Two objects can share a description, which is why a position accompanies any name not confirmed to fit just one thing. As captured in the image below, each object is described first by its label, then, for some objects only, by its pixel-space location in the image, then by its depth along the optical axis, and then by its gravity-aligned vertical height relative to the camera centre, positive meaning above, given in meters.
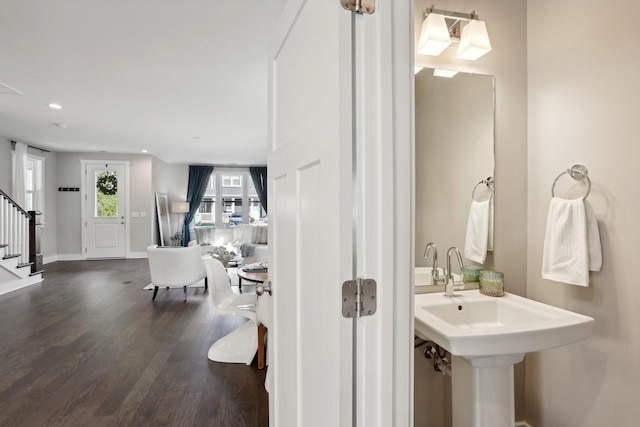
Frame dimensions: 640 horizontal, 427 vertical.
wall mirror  1.61 +0.29
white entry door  7.49 +0.05
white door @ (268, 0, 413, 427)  0.75 +0.02
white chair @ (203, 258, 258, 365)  2.66 -0.83
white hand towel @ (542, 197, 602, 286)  1.39 -0.14
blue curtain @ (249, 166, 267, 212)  9.45 +0.92
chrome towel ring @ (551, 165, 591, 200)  1.44 +0.17
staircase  4.77 -0.56
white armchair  4.25 -0.71
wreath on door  7.57 +0.68
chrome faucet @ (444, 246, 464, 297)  1.53 -0.34
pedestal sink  1.08 -0.45
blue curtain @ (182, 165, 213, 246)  9.21 +0.71
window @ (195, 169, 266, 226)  9.52 +0.32
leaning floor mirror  8.04 -0.18
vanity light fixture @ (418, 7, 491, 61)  1.49 +0.83
